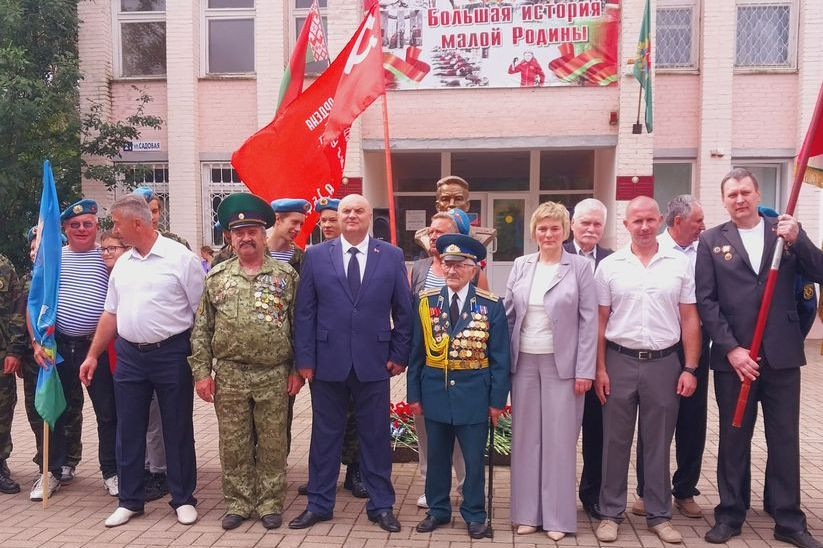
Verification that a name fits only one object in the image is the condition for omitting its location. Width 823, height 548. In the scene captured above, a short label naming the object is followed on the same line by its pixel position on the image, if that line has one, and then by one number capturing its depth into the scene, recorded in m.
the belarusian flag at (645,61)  10.16
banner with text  11.18
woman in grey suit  4.16
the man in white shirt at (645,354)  4.16
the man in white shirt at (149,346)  4.49
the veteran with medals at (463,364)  4.18
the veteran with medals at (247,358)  4.35
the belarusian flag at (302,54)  7.66
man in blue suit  4.34
